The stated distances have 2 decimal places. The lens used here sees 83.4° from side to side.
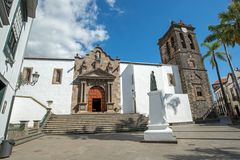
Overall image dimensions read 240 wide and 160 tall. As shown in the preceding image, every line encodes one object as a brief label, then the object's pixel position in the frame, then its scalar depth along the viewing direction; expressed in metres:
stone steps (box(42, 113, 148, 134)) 11.02
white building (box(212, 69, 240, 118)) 25.20
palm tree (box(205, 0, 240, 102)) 9.92
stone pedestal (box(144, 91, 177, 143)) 6.09
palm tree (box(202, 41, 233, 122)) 15.03
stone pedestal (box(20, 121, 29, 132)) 8.16
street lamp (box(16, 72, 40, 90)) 14.05
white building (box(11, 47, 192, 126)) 15.28
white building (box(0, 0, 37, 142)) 4.19
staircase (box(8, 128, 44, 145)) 6.88
